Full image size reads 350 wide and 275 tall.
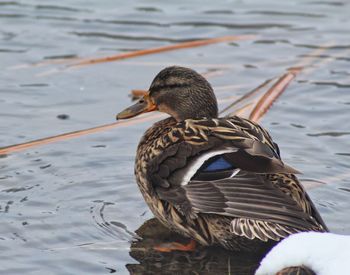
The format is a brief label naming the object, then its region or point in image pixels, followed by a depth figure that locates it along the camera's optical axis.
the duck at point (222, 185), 13.42
